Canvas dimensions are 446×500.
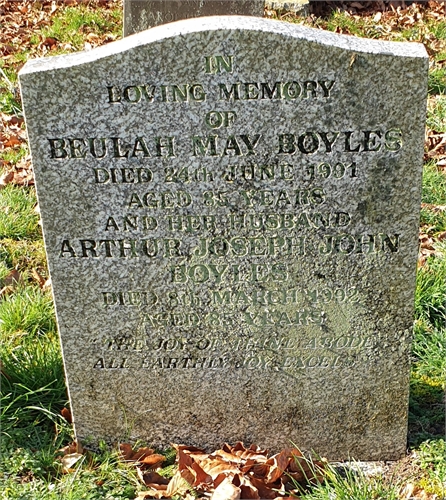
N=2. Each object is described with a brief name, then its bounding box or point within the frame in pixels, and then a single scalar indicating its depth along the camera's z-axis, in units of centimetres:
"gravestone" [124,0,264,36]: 434
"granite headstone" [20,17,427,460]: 244
